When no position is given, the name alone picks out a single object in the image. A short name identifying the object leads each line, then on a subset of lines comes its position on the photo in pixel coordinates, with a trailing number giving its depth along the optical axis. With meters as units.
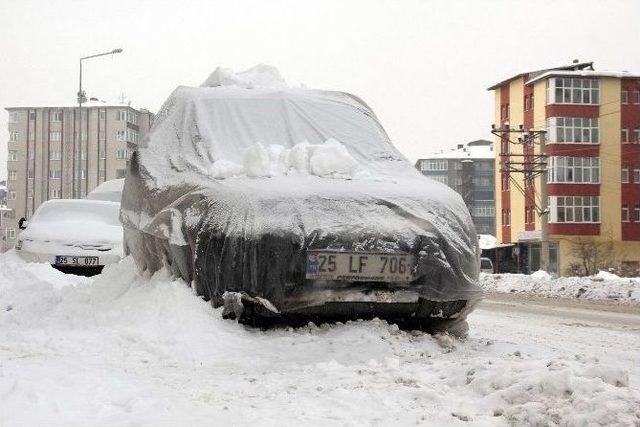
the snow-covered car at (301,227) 4.67
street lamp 32.84
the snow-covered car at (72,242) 10.34
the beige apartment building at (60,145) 98.94
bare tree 42.16
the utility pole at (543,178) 37.09
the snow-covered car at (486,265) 46.41
